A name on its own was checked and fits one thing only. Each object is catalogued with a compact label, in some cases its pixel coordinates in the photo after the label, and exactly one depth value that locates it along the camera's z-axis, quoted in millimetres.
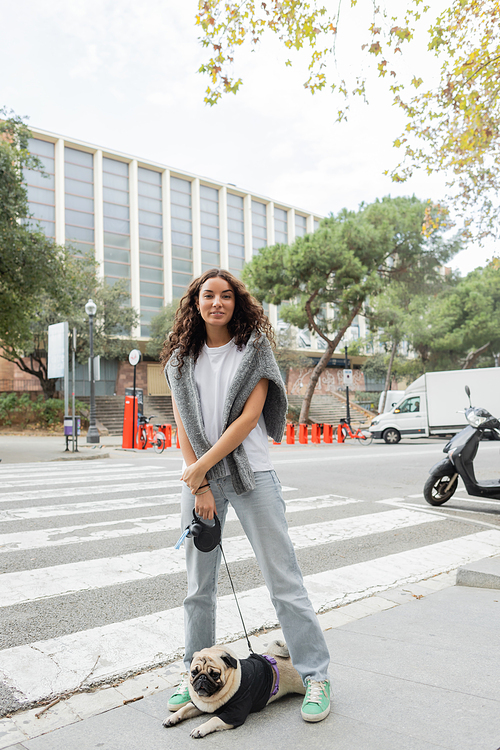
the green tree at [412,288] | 30109
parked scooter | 7969
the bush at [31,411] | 29625
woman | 2596
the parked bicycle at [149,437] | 19000
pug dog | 2416
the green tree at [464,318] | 40719
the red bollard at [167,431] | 20444
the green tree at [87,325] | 30516
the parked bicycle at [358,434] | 24234
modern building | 40469
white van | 24672
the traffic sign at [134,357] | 19688
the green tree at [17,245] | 15211
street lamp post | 21203
